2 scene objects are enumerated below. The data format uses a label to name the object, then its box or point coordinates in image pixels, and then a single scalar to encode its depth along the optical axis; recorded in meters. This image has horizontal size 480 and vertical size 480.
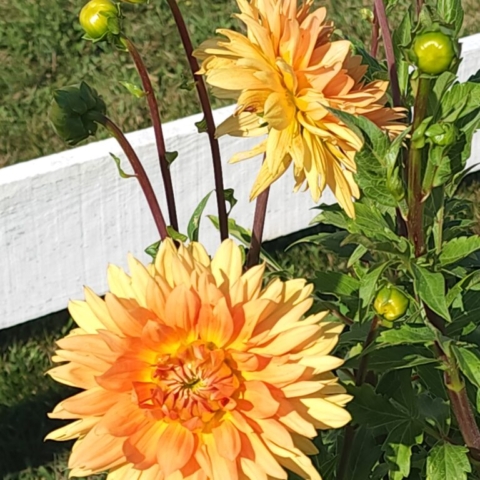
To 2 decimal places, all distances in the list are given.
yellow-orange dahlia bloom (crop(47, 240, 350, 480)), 0.77
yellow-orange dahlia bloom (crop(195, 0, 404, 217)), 0.87
